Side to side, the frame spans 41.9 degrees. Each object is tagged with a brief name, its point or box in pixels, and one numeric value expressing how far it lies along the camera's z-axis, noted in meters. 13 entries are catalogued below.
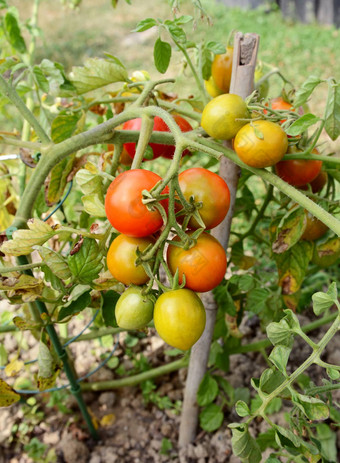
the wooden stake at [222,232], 0.89
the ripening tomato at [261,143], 0.74
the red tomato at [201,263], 0.64
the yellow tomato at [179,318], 0.62
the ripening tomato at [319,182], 0.99
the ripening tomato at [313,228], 0.96
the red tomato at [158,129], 0.95
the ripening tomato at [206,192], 0.68
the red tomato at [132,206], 0.62
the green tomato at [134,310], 0.66
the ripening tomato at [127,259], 0.66
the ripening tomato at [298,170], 0.89
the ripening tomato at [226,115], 0.77
